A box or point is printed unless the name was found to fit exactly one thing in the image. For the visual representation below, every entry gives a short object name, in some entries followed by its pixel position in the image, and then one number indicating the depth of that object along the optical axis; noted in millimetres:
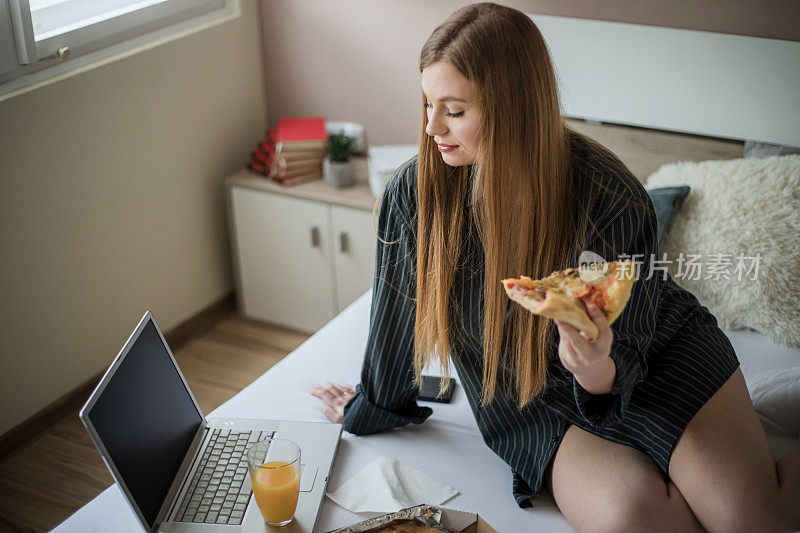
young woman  1400
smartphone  1882
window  2143
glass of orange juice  1372
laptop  1331
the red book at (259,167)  2961
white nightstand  2807
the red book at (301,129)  2902
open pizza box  1354
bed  1536
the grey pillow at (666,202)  2150
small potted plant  2828
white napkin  1503
